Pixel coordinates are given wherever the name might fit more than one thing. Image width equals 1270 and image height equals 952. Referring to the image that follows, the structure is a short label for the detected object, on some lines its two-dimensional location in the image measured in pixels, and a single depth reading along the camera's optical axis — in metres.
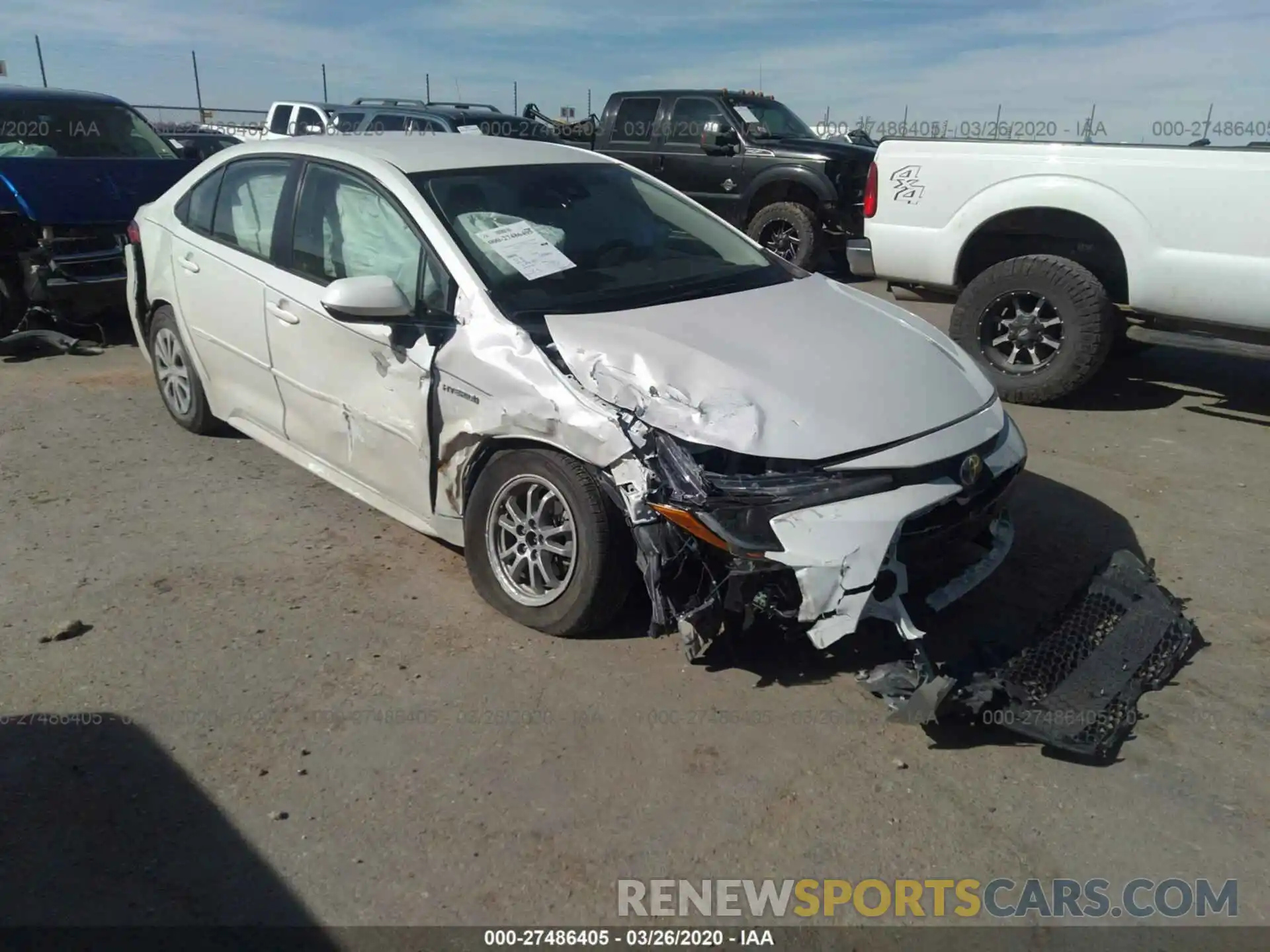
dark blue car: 7.56
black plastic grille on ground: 3.06
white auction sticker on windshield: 3.82
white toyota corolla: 3.10
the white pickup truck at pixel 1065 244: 5.61
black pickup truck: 10.84
